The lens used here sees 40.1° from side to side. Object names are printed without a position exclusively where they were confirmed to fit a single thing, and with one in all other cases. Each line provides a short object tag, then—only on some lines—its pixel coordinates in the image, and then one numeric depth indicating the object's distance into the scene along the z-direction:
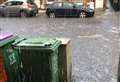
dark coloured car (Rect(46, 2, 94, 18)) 13.15
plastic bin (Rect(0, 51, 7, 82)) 2.71
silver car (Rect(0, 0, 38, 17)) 13.76
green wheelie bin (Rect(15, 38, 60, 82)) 2.75
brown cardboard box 3.18
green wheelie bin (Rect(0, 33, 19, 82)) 2.73
